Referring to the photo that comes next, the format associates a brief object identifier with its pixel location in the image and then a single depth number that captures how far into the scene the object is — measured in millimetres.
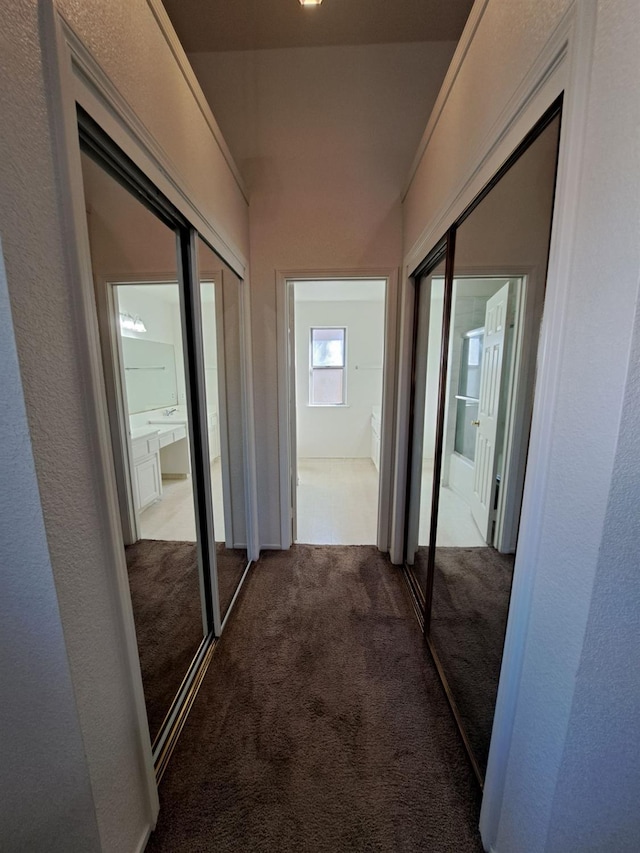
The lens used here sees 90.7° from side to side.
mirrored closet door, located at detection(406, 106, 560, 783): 1021
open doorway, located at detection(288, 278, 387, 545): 4918
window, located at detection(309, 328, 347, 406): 5500
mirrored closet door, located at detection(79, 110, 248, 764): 1122
